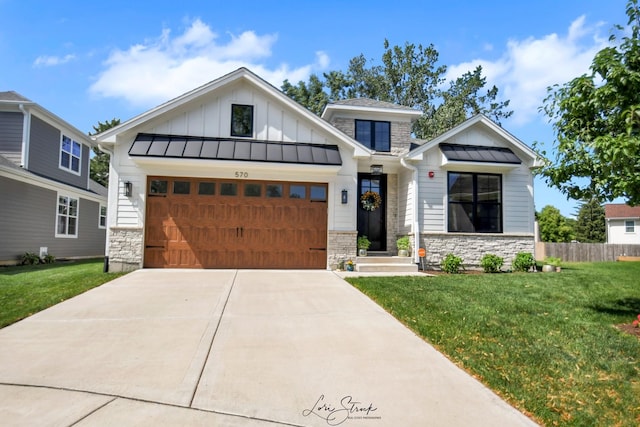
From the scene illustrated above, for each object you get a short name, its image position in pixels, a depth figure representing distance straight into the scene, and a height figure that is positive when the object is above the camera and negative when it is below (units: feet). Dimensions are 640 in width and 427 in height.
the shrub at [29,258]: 43.50 -3.92
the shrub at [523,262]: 37.35 -2.79
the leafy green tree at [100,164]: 107.24 +18.45
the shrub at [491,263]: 36.55 -2.89
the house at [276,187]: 33.22 +4.30
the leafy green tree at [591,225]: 121.08 +3.43
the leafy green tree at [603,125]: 14.71 +4.99
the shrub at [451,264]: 35.81 -3.00
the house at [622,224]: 92.91 +3.05
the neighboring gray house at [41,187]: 42.37 +5.04
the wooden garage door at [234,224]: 33.96 +0.52
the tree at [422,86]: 89.35 +36.03
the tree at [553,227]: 94.12 +1.94
